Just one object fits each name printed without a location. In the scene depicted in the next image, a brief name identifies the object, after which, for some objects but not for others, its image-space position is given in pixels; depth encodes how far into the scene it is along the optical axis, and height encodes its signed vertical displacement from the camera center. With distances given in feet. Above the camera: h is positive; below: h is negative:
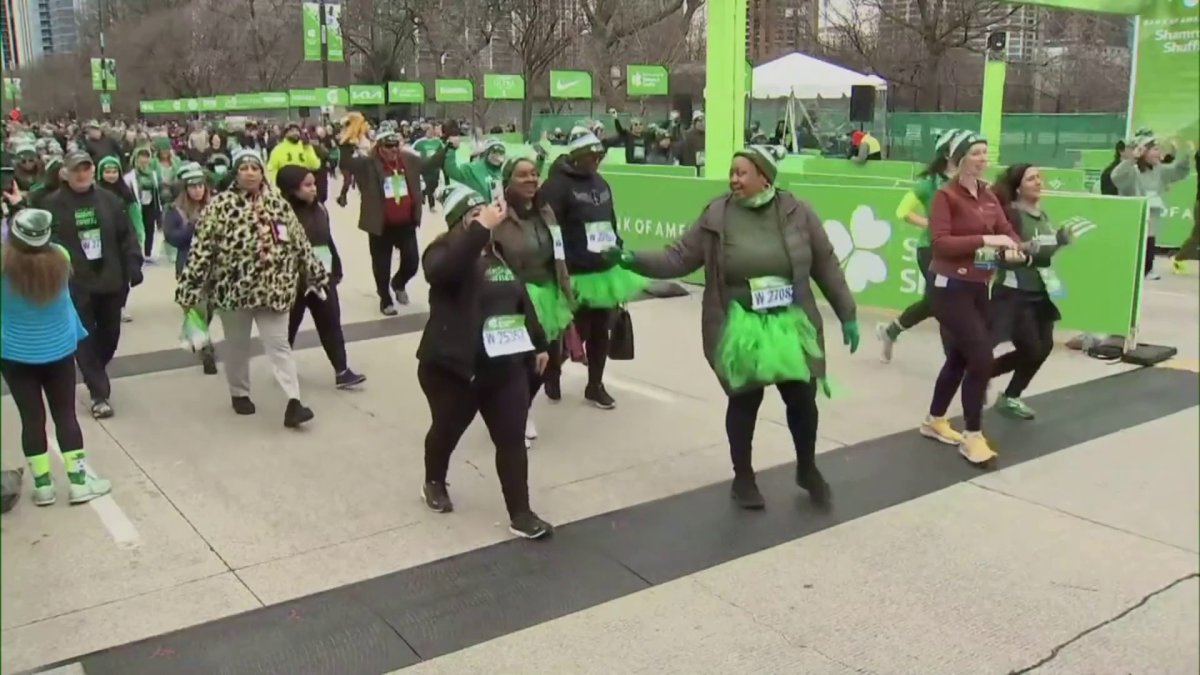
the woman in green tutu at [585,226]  20.04 -1.76
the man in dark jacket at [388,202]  30.09 -2.02
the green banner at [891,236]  25.12 -2.87
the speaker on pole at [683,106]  60.95 +1.70
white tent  59.77 +3.20
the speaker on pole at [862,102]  70.33 +2.10
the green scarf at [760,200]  14.98 -0.94
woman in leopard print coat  19.72 -2.45
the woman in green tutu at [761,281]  14.76 -2.10
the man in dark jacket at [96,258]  20.35 -2.48
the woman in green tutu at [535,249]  16.89 -1.93
